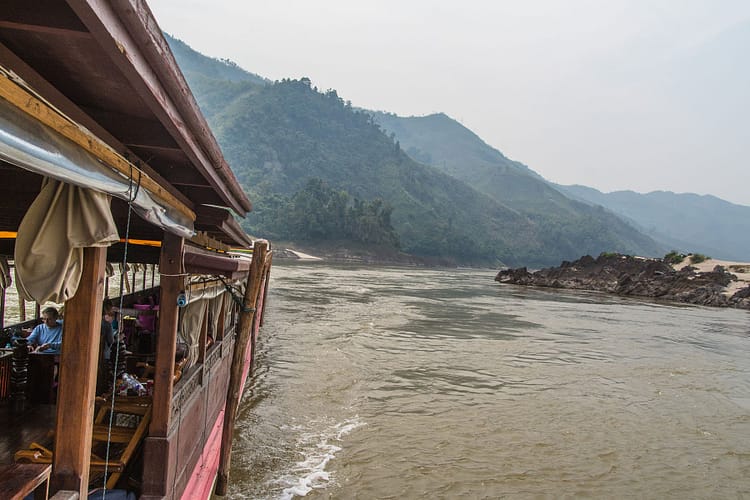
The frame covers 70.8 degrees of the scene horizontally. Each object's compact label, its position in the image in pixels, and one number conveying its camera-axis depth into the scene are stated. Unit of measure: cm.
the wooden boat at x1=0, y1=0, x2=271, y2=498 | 233
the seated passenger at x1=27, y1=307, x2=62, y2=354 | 774
